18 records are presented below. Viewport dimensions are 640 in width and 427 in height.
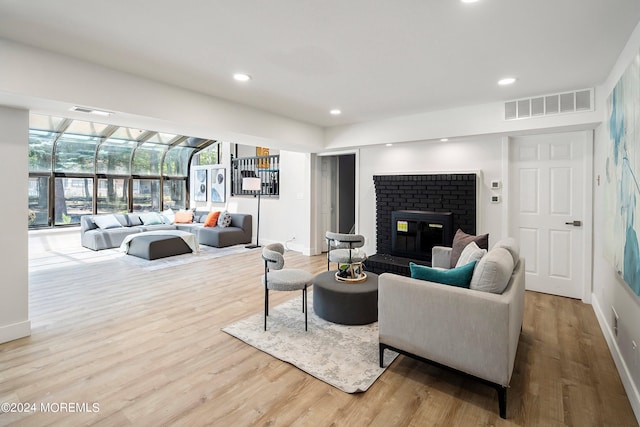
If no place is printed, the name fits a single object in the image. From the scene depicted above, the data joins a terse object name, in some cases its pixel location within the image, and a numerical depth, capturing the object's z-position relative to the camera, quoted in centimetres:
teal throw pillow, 219
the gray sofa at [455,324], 191
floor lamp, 721
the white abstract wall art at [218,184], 880
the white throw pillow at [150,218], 815
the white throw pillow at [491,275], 205
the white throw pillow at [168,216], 859
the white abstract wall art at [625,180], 199
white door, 400
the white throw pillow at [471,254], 257
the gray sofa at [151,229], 694
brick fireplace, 461
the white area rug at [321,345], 232
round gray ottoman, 311
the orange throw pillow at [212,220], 784
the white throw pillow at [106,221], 721
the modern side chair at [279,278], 299
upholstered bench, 597
